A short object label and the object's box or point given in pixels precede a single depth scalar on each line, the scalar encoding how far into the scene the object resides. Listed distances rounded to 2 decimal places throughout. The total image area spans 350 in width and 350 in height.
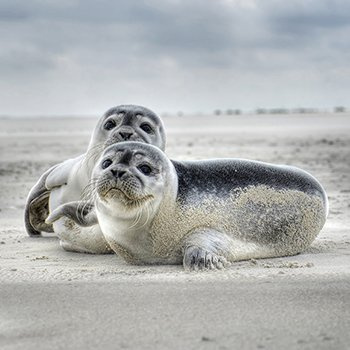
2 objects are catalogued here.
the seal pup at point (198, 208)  5.20
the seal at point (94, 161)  6.22
